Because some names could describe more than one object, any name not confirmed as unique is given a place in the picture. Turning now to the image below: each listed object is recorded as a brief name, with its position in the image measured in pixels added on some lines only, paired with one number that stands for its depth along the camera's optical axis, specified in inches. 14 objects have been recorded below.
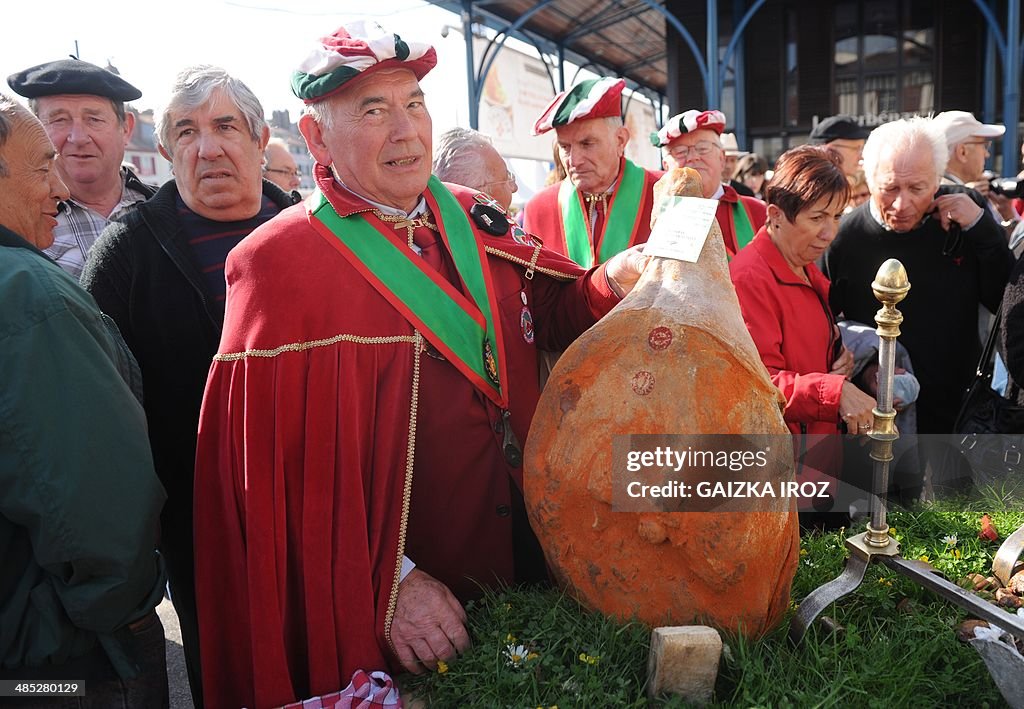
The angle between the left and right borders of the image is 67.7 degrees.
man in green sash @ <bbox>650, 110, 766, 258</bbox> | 159.5
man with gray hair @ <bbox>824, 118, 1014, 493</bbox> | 120.2
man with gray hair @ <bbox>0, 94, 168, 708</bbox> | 56.6
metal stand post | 57.6
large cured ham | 57.9
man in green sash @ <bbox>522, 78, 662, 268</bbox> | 140.5
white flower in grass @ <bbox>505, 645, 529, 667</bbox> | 61.3
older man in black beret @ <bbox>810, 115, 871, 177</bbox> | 208.1
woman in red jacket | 96.7
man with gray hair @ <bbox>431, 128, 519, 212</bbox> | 134.0
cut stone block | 55.5
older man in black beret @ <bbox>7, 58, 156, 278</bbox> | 117.6
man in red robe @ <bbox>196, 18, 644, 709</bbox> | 66.9
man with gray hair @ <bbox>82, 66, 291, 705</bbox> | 95.0
